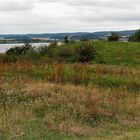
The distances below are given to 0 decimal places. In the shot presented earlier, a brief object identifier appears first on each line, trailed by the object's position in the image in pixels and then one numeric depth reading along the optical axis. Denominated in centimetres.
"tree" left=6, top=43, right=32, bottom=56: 5020
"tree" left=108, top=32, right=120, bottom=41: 5627
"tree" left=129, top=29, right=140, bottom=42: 5828
